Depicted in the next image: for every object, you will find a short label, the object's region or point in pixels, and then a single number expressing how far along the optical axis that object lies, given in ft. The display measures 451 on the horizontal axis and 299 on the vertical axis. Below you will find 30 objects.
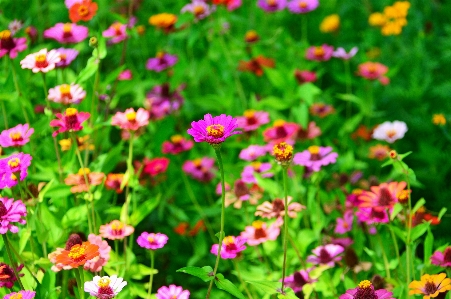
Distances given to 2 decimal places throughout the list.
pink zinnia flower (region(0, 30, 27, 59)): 7.90
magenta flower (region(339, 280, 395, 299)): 7.08
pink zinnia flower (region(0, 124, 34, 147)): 7.62
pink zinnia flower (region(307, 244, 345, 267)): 7.68
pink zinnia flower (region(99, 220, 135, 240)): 7.55
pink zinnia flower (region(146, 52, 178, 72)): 9.17
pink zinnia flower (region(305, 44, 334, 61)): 9.09
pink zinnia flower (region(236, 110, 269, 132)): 8.44
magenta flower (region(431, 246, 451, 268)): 7.40
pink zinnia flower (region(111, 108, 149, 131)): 7.78
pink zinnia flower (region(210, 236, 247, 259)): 7.37
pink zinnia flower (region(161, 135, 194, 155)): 8.54
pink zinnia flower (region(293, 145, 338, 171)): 7.94
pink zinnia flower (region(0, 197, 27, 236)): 7.14
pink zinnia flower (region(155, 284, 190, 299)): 7.34
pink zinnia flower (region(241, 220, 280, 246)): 7.66
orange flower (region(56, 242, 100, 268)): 7.10
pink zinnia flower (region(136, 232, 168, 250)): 7.48
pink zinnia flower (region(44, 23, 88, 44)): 8.36
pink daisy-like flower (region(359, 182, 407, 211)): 7.49
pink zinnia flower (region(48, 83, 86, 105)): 7.81
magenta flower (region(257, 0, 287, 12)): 9.32
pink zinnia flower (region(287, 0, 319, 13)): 9.24
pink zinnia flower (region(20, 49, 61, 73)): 7.72
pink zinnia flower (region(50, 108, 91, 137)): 7.60
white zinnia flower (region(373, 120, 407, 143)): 8.33
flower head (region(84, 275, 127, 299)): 7.05
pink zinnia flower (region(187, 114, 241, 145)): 7.00
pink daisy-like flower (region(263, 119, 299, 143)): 8.24
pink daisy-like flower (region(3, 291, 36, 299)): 7.04
